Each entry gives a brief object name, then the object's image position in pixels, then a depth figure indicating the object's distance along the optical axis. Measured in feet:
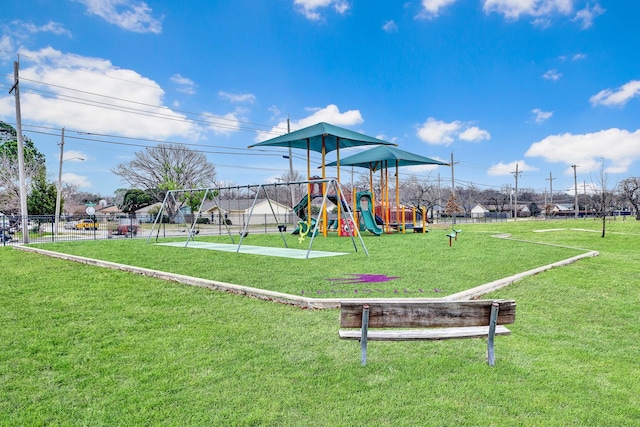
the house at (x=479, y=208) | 334.24
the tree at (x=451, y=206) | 153.57
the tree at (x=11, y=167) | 122.01
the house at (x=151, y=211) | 158.90
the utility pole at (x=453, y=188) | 155.51
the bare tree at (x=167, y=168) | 159.74
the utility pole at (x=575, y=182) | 211.70
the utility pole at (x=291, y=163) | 106.42
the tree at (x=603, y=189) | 87.43
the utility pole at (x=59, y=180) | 95.09
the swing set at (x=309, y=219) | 42.93
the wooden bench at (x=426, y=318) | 12.09
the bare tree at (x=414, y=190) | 244.22
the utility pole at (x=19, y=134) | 68.64
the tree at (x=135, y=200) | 192.39
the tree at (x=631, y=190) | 173.68
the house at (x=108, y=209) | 253.65
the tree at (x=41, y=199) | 112.27
